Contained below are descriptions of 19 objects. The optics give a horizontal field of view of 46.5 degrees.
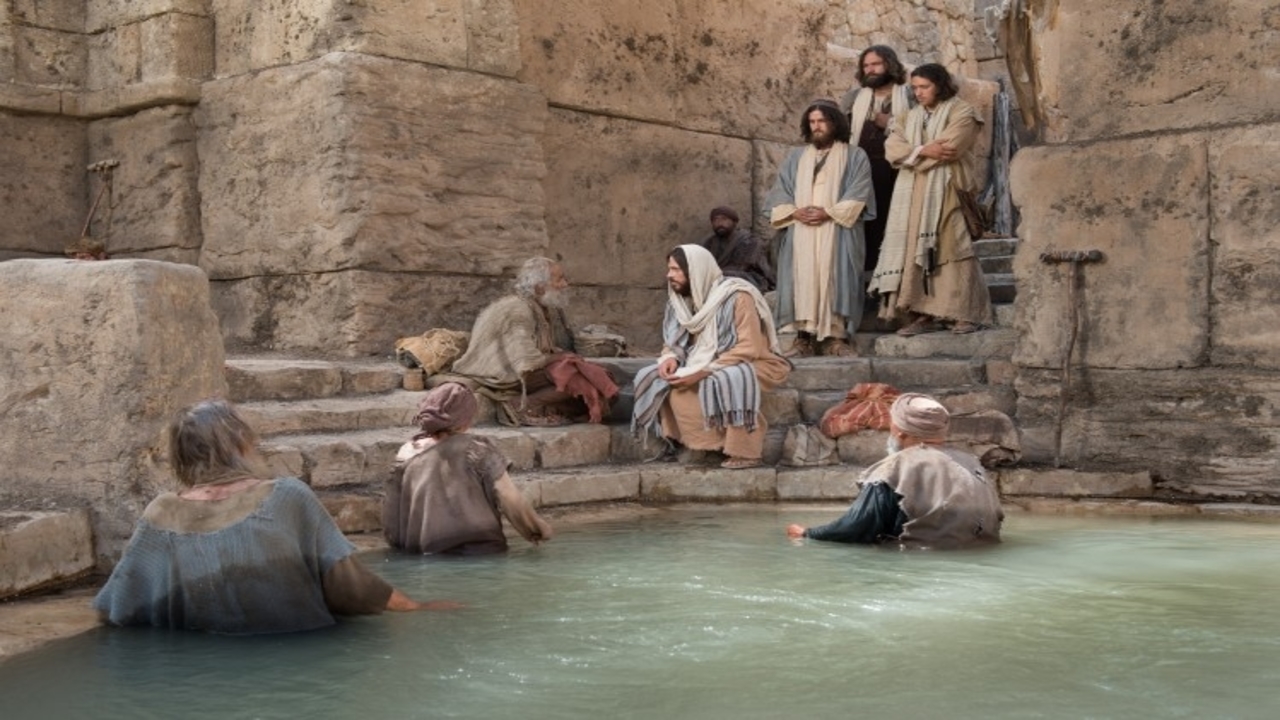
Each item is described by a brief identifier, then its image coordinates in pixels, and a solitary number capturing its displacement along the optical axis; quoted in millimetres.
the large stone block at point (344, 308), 9281
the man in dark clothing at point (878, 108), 10930
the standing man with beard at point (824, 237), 10188
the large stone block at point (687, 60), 10883
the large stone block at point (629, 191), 11008
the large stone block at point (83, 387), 5434
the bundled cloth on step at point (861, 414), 8312
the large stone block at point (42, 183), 10047
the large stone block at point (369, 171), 9211
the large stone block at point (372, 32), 9266
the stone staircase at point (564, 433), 7168
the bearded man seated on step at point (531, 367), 8641
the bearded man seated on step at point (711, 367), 8289
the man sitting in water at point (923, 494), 6258
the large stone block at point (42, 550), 4988
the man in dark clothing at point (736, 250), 11562
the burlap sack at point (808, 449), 8367
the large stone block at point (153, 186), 10016
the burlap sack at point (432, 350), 8711
